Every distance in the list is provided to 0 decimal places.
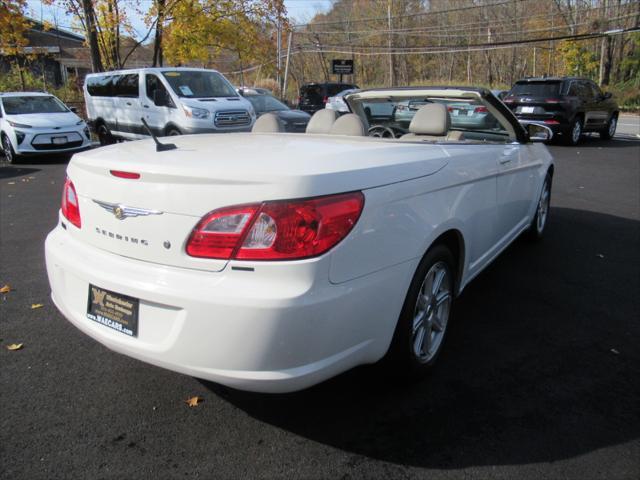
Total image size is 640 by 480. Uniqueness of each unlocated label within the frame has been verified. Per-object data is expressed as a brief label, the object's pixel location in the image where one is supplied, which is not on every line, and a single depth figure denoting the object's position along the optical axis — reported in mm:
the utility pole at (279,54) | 23959
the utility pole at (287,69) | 34994
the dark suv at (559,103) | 13938
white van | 11367
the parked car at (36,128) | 11492
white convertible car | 1992
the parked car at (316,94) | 21938
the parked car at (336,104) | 16111
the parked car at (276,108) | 13463
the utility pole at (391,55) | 39494
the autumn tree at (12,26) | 16828
